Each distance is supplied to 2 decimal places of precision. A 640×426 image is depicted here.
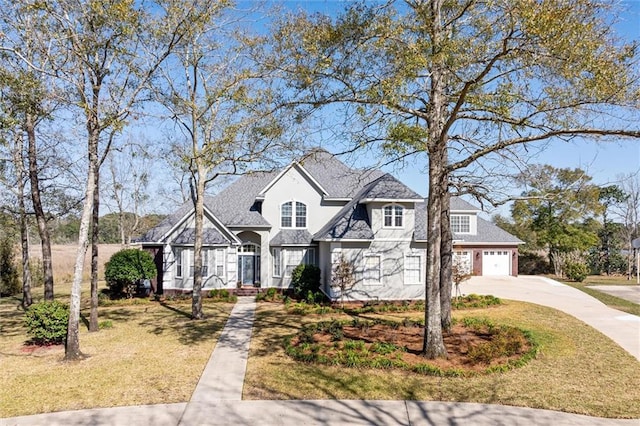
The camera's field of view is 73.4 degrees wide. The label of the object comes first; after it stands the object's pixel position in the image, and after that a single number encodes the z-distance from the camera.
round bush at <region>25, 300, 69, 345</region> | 12.14
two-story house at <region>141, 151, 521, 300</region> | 19.33
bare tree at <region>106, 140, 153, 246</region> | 31.12
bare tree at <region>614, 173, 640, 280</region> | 36.03
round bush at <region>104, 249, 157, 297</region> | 21.06
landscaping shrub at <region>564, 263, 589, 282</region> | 29.03
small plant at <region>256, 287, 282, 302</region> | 21.16
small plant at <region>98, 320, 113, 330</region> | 15.05
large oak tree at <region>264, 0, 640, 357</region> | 7.57
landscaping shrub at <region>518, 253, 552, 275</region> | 35.66
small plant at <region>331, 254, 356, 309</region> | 18.23
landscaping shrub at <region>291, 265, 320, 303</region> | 21.48
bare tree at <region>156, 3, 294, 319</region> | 13.84
